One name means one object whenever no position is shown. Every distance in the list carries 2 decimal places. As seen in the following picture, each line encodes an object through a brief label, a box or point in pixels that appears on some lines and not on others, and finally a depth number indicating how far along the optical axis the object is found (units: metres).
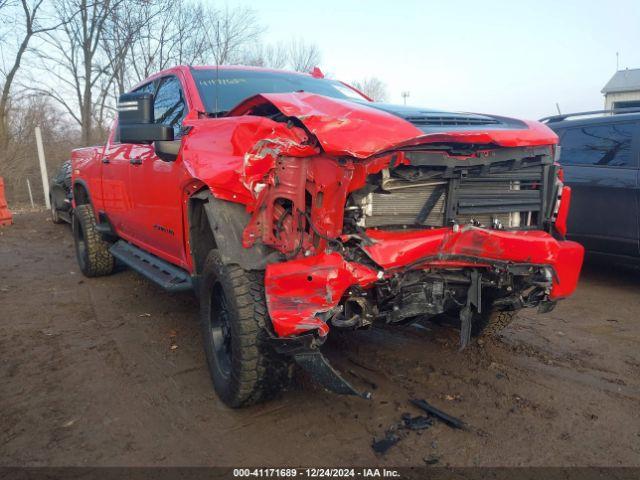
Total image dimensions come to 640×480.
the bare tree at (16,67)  19.97
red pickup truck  2.40
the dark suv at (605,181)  5.16
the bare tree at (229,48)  16.06
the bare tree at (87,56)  19.97
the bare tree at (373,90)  39.17
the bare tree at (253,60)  22.75
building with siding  25.61
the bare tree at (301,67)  27.92
